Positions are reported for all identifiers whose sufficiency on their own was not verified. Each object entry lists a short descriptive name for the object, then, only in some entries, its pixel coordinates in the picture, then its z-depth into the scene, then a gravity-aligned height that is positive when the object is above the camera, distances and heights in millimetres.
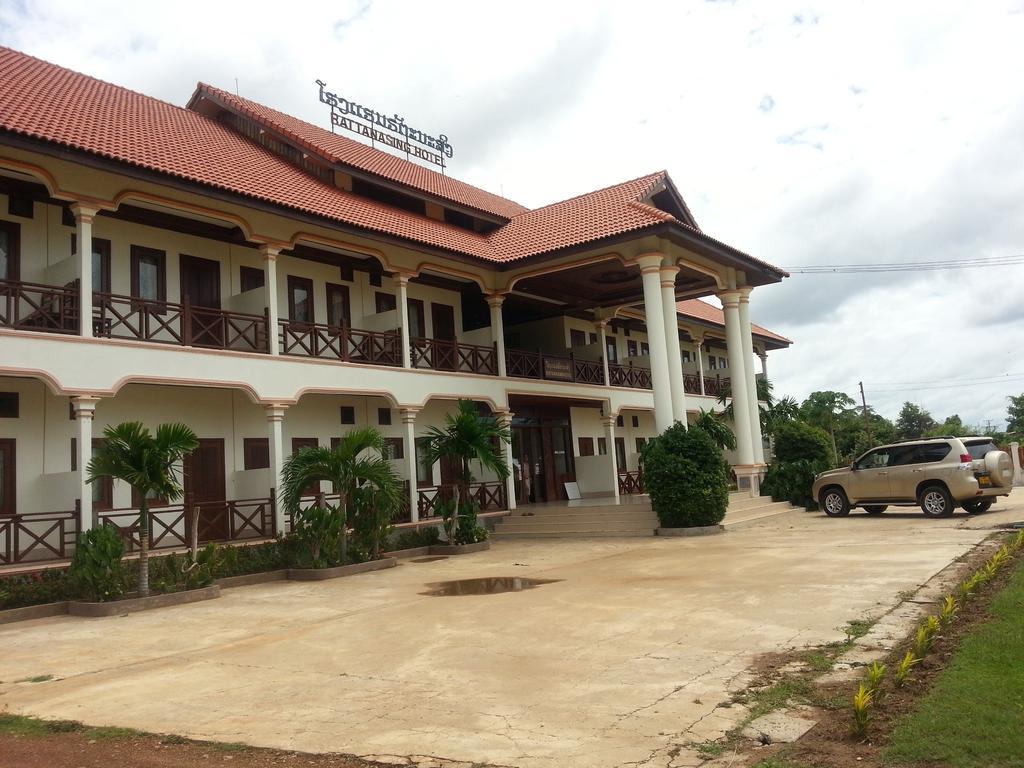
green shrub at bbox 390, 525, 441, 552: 17625 -1156
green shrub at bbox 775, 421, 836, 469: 23797 +444
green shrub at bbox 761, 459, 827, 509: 22828 -610
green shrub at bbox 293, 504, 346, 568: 14344 -779
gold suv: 17016 -539
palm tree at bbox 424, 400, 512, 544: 17672 +815
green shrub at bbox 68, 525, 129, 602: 11484 -851
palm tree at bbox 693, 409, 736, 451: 19578 +825
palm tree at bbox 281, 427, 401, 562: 14625 +309
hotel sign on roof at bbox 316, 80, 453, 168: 25922 +11894
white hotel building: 13547 +4320
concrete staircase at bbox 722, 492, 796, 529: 19812 -1212
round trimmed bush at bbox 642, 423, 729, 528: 17766 -275
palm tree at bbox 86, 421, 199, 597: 11758 +596
